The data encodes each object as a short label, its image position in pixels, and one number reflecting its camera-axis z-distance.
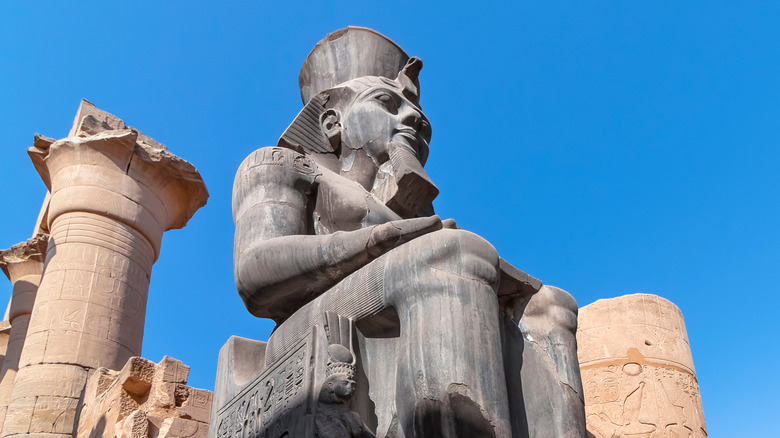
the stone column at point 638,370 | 7.78
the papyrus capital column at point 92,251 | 8.43
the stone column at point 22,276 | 11.34
